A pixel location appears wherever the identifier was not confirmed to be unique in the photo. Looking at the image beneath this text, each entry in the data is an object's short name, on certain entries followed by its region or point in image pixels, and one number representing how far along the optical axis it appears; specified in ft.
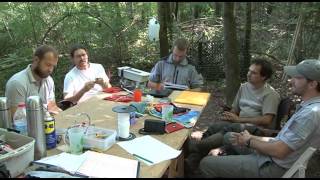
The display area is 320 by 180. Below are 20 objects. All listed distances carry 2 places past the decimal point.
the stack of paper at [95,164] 4.56
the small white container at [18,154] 4.28
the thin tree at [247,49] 18.69
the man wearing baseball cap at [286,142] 5.59
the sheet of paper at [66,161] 4.65
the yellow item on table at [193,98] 8.57
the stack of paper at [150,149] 5.21
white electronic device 9.93
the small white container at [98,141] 5.38
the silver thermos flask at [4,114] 5.39
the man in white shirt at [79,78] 9.83
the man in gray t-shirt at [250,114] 8.05
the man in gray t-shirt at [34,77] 7.55
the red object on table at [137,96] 8.43
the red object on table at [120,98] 8.67
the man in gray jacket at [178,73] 10.97
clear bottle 5.26
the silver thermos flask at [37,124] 4.70
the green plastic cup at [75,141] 5.15
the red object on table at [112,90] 9.73
